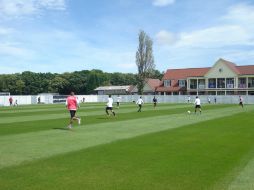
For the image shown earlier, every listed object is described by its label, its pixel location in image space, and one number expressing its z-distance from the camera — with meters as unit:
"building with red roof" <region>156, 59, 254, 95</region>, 55.55
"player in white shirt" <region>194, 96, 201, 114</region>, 23.50
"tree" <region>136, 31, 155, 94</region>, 65.83
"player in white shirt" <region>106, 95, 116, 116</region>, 20.10
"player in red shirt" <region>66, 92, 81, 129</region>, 13.43
